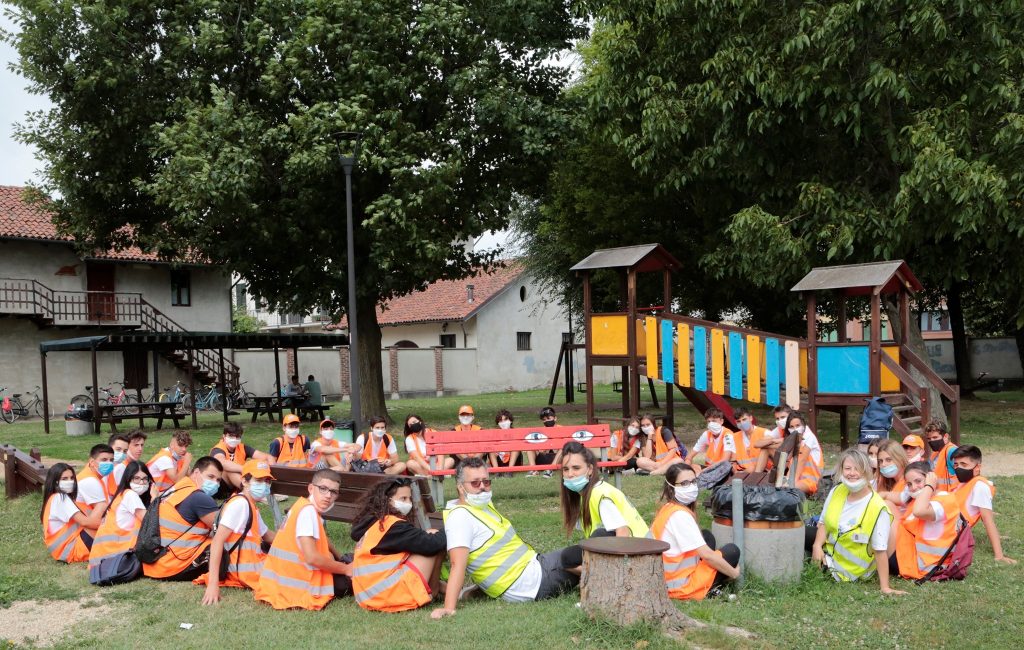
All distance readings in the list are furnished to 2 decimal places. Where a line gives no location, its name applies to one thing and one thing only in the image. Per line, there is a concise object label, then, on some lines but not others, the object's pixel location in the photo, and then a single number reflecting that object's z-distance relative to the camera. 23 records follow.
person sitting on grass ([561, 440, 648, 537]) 6.24
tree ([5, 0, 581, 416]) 16.69
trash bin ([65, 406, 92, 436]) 20.02
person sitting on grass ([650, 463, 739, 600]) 6.22
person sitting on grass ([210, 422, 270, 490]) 9.56
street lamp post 14.95
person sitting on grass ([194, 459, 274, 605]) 6.70
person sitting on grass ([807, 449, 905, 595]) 6.50
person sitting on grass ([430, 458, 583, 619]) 6.10
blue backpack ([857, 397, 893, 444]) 12.01
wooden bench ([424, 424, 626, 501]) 10.48
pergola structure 20.45
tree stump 5.47
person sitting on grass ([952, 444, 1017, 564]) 7.43
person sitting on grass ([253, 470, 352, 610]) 6.32
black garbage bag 6.61
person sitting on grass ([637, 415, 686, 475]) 12.05
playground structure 14.71
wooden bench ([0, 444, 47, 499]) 11.24
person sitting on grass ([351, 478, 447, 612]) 6.22
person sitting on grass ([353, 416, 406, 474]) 11.08
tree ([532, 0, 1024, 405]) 15.00
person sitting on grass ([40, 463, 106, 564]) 8.11
